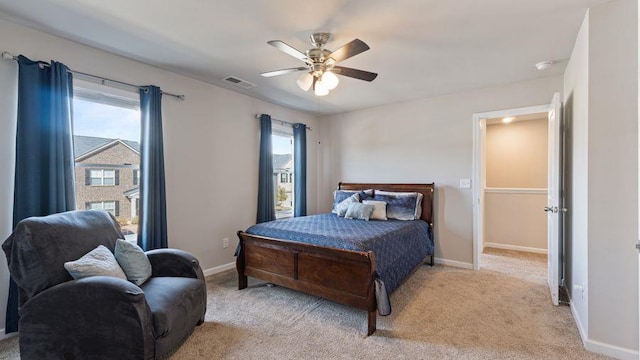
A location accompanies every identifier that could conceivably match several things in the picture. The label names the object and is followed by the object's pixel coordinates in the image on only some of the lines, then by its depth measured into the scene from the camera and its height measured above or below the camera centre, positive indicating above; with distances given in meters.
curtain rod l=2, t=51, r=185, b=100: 2.20 +0.95
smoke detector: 2.99 +1.17
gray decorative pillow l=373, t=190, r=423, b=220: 3.89 -0.39
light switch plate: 3.97 -0.10
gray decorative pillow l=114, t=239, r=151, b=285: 2.16 -0.63
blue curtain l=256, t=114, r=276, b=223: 4.23 +0.06
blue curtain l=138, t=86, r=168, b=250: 2.96 +0.04
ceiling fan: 2.38 +0.94
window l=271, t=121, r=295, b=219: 4.77 +0.18
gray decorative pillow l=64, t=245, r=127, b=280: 1.87 -0.58
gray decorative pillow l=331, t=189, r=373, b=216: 4.38 -0.27
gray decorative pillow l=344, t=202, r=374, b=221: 3.80 -0.45
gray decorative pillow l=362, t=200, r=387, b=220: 3.82 -0.44
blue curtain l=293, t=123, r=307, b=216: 4.91 +0.13
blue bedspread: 2.50 -0.59
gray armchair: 1.72 -0.80
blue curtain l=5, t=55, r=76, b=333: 2.20 +0.27
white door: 2.73 -0.29
